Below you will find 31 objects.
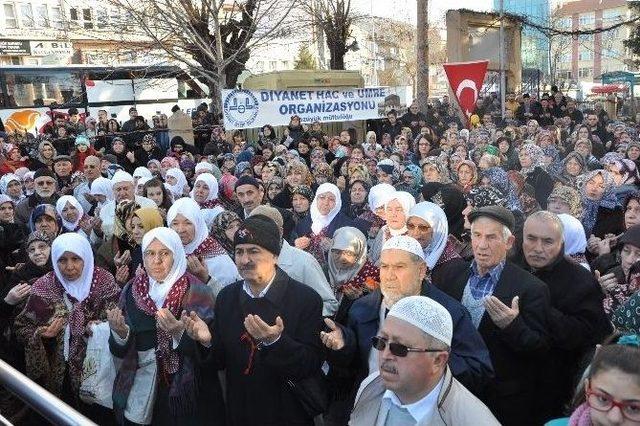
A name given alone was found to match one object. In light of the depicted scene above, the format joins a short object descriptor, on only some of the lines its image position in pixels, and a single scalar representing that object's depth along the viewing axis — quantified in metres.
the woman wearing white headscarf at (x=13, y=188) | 7.86
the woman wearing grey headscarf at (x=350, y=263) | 4.15
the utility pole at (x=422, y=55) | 16.95
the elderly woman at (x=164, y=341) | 3.27
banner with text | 12.22
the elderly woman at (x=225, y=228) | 5.03
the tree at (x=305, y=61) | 41.07
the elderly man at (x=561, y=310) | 3.23
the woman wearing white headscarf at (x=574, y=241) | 4.10
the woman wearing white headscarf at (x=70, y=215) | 6.03
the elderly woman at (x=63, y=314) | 3.67
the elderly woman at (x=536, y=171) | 7.37
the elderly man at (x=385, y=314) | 2.78
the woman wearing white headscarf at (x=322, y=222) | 5.28
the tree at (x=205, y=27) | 14.99
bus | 19.95
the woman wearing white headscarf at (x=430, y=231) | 4.03
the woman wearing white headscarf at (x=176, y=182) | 8.10
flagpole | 15.77
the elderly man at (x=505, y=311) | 3.02
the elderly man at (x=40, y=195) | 6.96
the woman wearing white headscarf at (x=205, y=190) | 6.55
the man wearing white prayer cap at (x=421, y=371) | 2.20
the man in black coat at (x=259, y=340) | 3.07
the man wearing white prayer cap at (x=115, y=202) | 5.87
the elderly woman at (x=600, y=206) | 5.88
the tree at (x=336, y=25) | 24.30
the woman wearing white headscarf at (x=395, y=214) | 4.89
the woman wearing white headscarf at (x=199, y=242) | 4.24
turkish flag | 10.91
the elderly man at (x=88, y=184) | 7.43
